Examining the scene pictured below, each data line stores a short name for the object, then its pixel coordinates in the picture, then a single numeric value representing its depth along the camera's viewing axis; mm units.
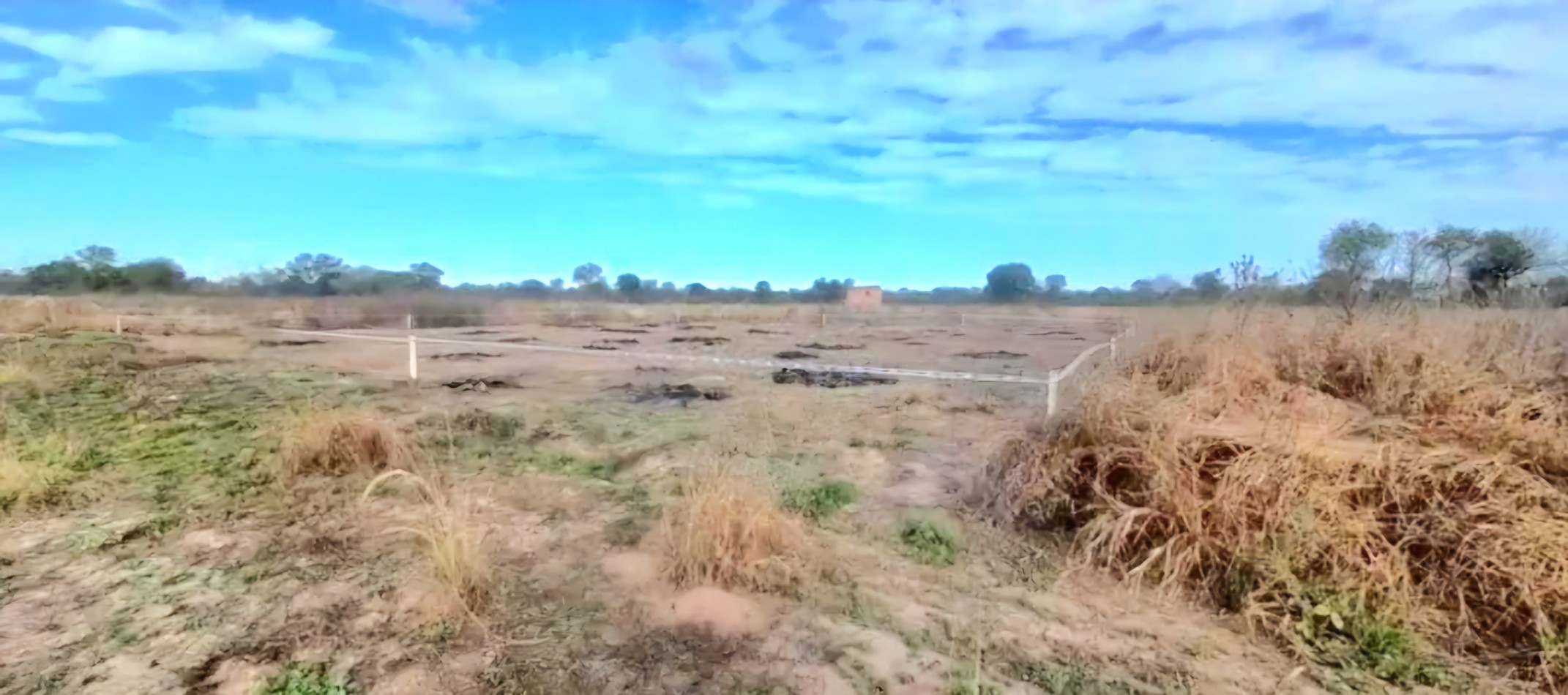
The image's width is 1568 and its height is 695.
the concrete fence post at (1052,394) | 5829
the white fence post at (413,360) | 10758
